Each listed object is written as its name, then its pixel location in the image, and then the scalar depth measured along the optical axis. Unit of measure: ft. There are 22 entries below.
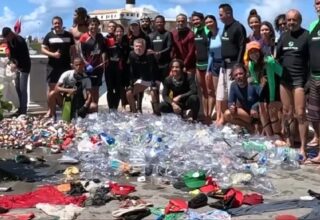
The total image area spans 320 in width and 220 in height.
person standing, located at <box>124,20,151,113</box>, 39.16
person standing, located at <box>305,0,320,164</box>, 26.45
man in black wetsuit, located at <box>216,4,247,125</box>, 34.22
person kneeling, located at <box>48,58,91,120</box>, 37.06
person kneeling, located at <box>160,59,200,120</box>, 35.60
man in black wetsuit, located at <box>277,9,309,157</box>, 27.61
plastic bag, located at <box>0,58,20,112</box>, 44.80
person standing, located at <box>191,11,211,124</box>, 37.35
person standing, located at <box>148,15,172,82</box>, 38.19
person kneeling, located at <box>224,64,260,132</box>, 32.19
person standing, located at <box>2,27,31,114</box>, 41.81
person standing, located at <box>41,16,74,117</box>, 38.96
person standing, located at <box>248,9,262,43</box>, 33.88
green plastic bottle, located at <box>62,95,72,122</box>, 36.88
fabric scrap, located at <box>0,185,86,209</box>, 20.48
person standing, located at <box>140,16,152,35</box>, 41.09
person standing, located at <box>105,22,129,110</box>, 39.45
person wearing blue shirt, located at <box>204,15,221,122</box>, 36.24
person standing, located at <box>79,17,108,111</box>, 38.40
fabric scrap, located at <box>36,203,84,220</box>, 18.99
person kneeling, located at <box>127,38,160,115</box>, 37.93
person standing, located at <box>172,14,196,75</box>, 38.17
